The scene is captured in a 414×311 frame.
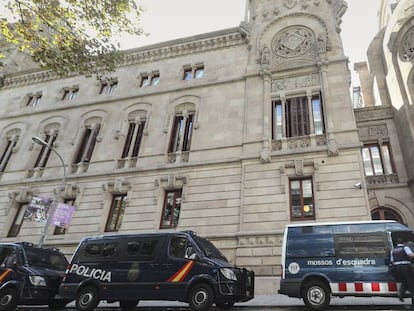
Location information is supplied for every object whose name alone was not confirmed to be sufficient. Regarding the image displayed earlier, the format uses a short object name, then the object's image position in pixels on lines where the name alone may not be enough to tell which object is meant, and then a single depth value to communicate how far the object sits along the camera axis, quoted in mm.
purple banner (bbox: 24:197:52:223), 14750
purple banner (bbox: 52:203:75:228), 14545
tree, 12695
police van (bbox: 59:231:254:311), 7766
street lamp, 14692
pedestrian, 7152
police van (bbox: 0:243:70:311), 9312
